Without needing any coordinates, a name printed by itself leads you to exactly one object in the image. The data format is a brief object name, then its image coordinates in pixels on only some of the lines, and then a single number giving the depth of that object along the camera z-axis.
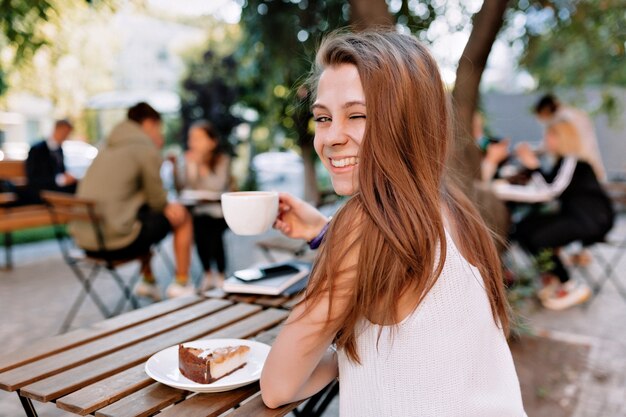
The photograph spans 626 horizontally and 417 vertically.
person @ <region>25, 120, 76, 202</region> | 7.95
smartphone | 2.47
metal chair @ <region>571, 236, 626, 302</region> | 5.78
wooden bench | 6.38
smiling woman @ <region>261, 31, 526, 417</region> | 1.23
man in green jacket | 4.72
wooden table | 1.39
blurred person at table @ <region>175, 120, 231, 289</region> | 5.96
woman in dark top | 5.36
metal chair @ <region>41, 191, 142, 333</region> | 4.40
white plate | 1.43
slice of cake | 1.45
